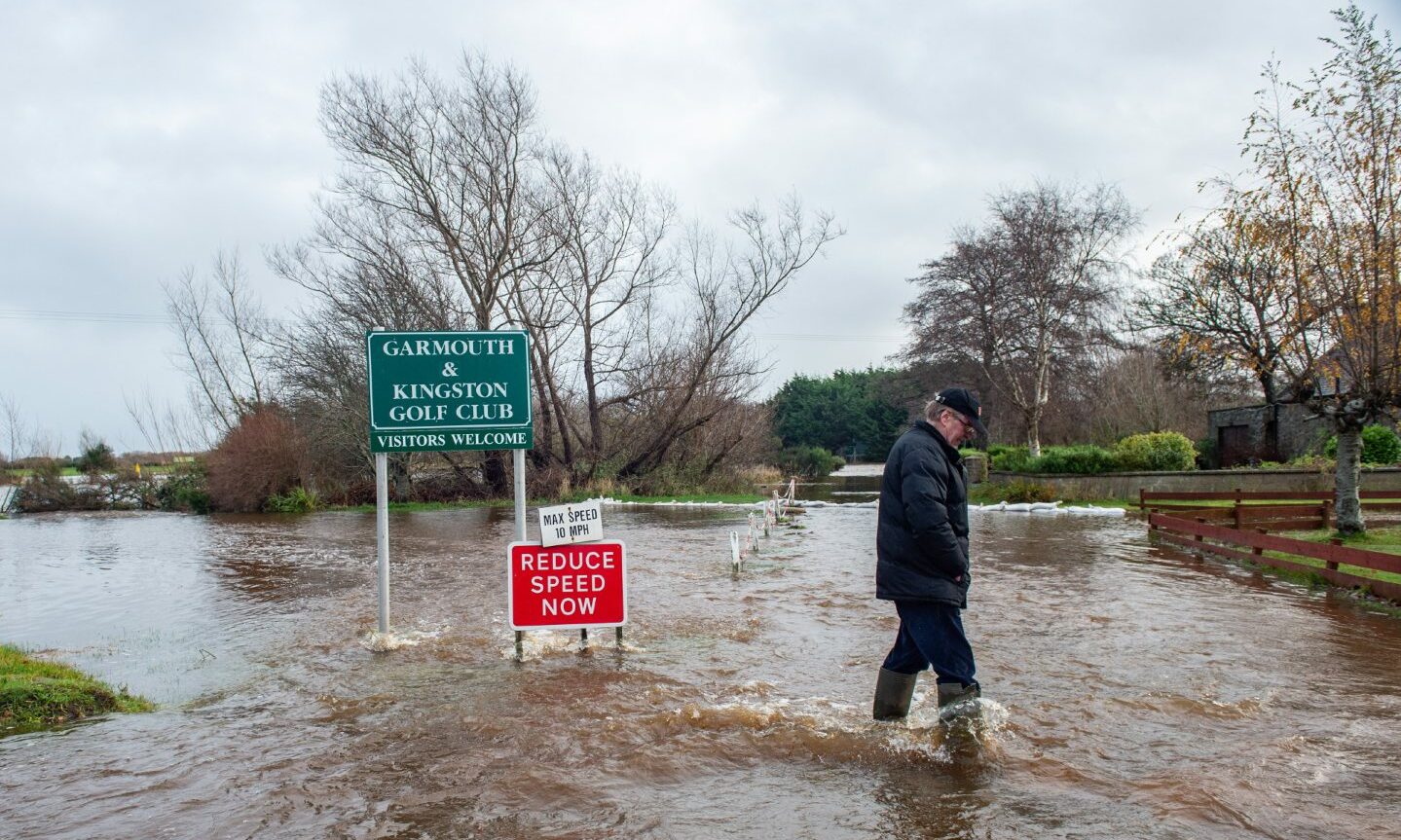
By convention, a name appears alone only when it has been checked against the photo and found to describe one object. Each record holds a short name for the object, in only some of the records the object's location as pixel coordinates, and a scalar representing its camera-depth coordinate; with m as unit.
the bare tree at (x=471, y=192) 30.77
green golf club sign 8.17
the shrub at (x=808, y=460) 56.46
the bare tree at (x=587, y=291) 33.59
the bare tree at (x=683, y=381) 35.09
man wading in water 5.29
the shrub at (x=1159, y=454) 25.36
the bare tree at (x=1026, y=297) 31.64
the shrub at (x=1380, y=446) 23.11
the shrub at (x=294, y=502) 31.69
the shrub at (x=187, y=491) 33.19
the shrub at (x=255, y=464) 31.50
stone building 26.61
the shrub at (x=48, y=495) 34.91
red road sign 7.71
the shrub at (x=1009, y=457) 29.41
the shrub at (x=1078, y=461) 25.84
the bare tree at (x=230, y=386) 39.25
